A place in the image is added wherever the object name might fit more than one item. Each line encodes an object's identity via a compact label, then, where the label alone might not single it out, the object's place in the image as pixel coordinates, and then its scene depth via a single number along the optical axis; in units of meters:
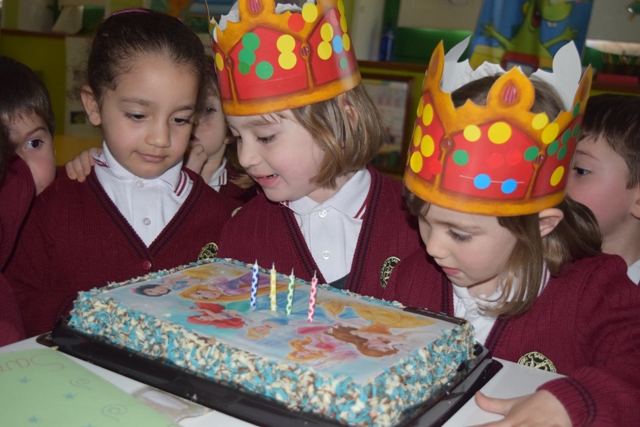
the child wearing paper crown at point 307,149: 1.45
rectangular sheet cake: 0.85
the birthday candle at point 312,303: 1.06
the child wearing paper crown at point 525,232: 1.11
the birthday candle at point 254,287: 1.12
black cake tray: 0.85
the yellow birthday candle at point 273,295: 1.10
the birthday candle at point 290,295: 1.09
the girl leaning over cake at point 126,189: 1.64
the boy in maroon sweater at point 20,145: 1.60
